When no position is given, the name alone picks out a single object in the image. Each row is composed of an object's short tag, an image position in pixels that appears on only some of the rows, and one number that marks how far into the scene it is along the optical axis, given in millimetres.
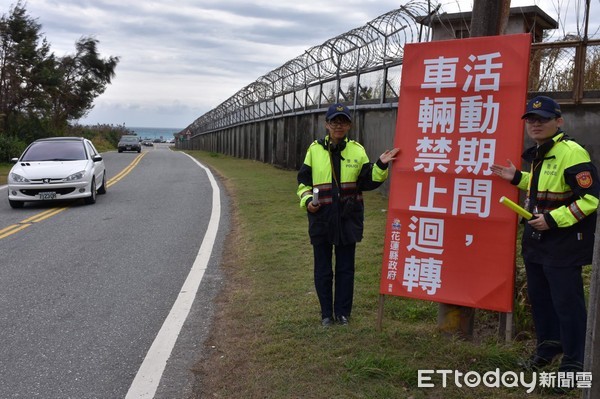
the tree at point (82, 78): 40844
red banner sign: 3947
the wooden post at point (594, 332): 2512
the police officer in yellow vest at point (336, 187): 4543
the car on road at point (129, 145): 48750
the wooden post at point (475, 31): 4109
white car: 12086
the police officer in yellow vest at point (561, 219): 3332
